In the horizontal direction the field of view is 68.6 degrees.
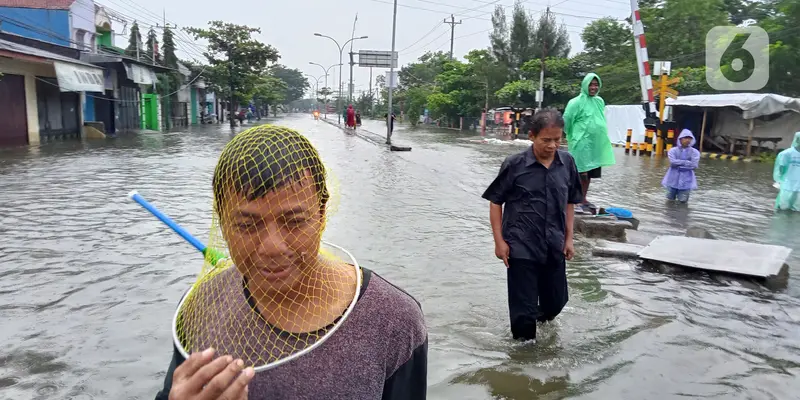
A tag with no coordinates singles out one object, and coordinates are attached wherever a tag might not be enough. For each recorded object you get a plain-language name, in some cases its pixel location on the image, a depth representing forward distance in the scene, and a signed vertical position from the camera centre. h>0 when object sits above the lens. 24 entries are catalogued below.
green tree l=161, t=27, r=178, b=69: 34.62 +3.32
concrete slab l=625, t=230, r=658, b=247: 7.05 -1.45
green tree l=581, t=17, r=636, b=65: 34.78 +4.60
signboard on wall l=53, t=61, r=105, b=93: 19.22 +0.82
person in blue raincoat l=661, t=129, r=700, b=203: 9.31 -0.81
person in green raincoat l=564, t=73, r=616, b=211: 6.62 -0.19
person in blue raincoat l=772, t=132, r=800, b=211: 8.88 -0.83
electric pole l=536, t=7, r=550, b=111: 28.49 +0.99
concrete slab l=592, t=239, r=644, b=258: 6.31 -1.42
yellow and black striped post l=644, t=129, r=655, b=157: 20.41 -0.73
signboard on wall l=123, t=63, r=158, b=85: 25.99 +1.34
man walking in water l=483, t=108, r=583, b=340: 3.76 -0.68
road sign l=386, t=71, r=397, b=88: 25.07 +1.31
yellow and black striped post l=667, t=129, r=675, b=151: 19.67 -0.58
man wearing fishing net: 1.16 -0.41
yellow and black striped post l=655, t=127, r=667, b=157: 20.36 -0.71
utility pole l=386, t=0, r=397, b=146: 23.31 -0.32
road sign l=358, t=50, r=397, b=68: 37.50 +3.31
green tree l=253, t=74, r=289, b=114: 41.08 +1.31
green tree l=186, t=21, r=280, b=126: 35.19 +3.08
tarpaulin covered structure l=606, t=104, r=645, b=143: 23.88 -0.11
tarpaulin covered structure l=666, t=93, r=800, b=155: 18.12 +0.19
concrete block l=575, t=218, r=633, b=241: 7.12 -1.34
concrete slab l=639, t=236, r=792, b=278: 5.44 -1.32
